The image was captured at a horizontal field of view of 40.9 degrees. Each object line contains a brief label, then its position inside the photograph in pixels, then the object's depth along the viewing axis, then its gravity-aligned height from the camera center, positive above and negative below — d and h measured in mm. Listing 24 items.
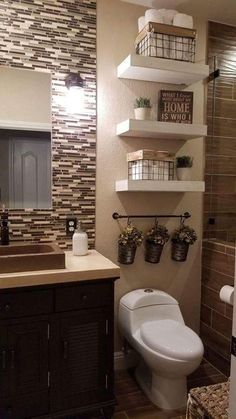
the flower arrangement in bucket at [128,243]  2188 -363
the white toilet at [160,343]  1769 -889
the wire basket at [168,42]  1988 +960
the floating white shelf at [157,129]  2035 +413
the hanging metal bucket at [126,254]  2197 -438
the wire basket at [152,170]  2082 +146
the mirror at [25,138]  2004 +334
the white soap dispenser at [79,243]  1996 -332
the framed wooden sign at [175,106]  2254 +609
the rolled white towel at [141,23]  2090 +1123
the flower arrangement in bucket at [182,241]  2328 -364
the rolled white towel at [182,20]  2043 +1106
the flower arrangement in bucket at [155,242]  2254 -366
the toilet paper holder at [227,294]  939 -307
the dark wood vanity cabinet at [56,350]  1568 -833
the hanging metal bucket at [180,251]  2350 -442
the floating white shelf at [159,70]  1980 +797
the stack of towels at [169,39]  2008 +975
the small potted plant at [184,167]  2223 +173
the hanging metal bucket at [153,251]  2270 -431
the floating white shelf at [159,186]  2049 +39
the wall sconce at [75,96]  2041 +629
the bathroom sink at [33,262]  1553 -361
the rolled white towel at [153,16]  2004 +1116
